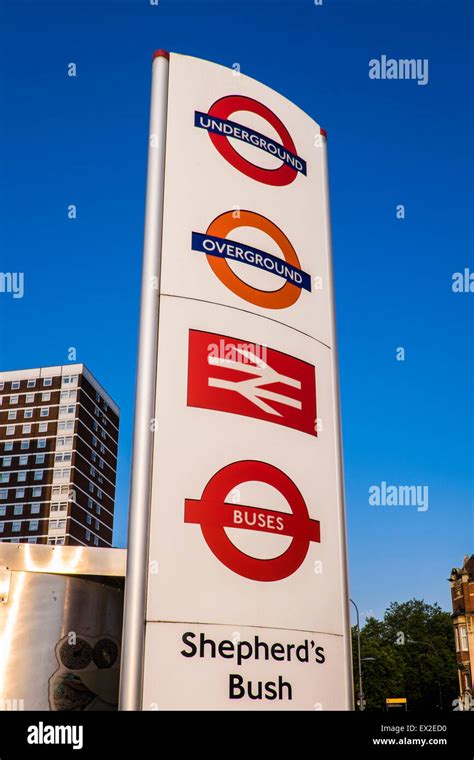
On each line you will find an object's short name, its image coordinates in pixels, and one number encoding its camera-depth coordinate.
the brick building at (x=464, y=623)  73.81
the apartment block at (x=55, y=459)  99.44
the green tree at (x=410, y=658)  89.38
